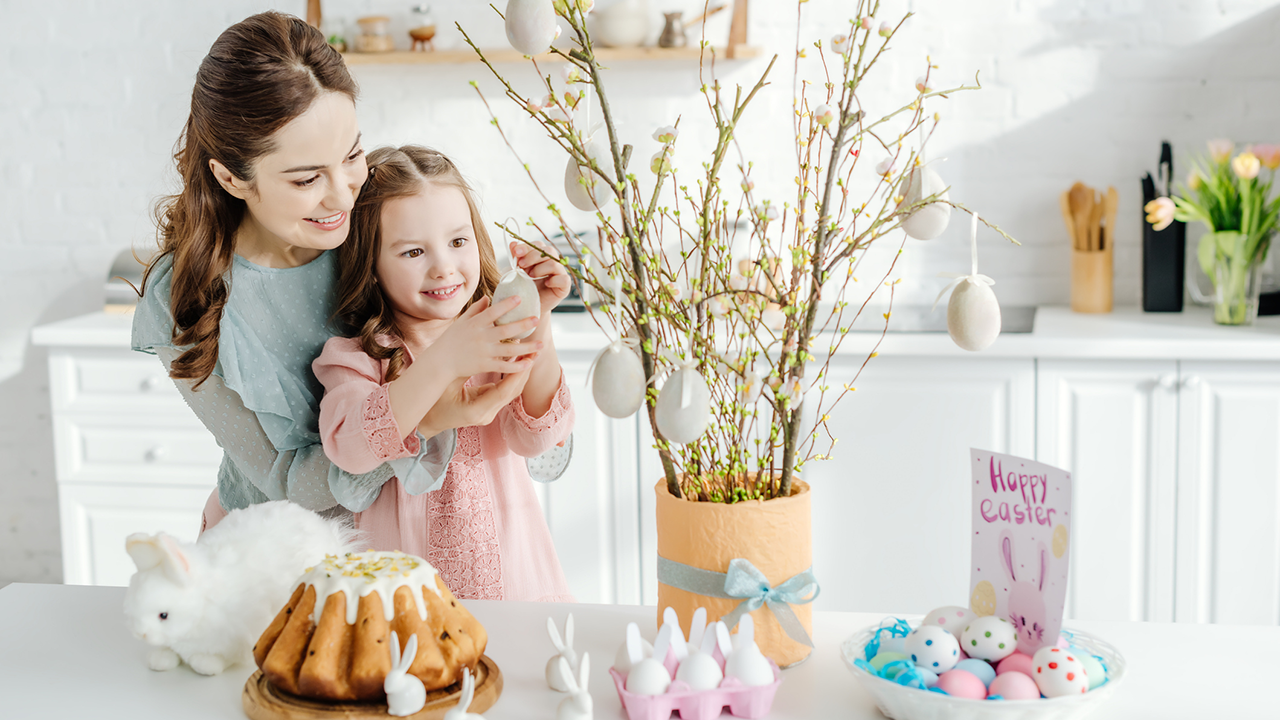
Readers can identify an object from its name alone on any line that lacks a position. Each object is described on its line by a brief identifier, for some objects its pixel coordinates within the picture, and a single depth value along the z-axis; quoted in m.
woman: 1.04
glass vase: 2.25
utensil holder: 2.49
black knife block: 2.45
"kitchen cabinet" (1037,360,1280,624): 2.10
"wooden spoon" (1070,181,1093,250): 2.52
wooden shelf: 2.54
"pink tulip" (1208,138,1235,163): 2.28
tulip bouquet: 2.23
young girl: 1.03
